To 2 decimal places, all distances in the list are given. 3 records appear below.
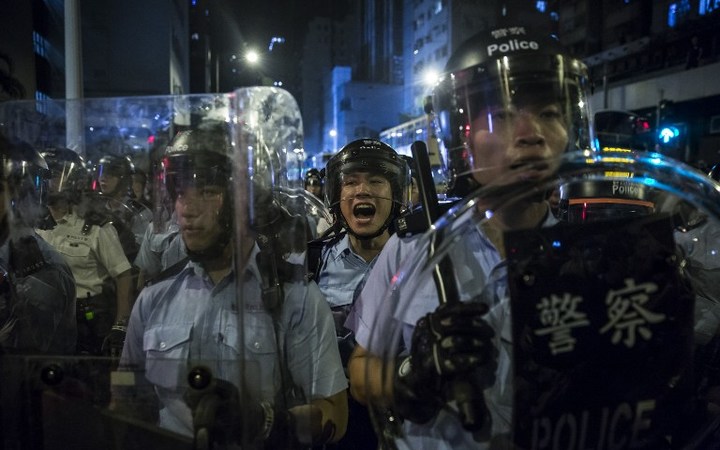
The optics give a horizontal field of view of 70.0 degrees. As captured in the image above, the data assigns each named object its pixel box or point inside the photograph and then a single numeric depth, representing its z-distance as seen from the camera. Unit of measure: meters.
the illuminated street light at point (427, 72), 50.69
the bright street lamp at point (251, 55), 16.15
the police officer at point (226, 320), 1.24
